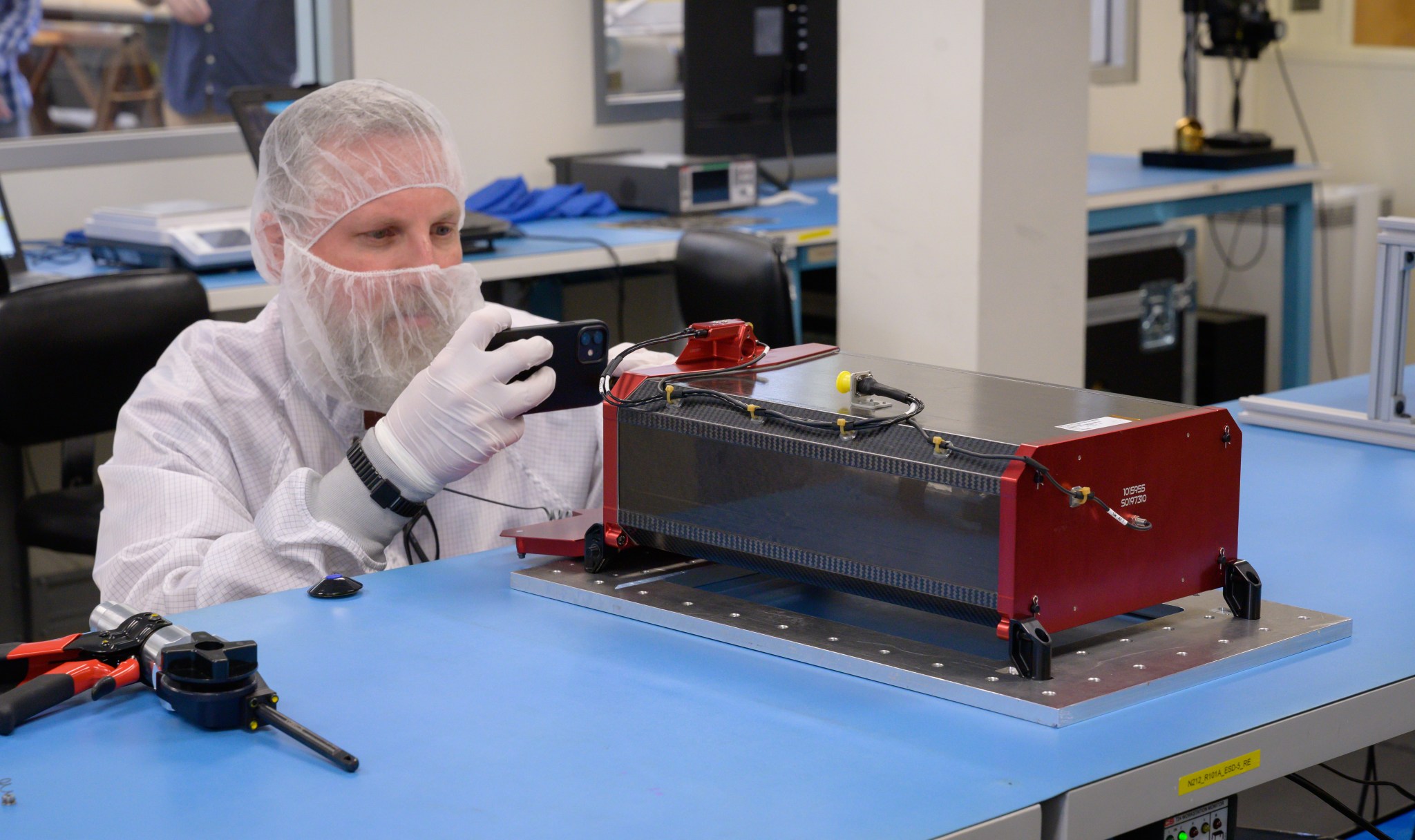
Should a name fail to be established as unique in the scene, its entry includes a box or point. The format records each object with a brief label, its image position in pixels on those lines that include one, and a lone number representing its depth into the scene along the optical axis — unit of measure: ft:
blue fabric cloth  11.69
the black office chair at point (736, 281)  8.43
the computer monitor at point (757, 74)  12.65
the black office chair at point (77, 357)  7.99
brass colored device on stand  13.38
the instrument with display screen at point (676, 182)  11.80
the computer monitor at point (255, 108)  9.98
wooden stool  11.11
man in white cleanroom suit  4.65
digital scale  9.36
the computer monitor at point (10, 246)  9.52
